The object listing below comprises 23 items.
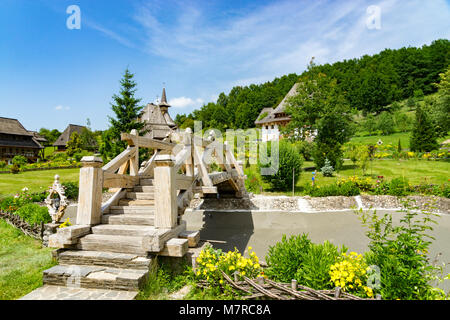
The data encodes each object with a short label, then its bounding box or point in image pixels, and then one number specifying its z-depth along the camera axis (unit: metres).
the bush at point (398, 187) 14.00
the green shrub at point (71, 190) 16.78
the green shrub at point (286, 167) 15.58
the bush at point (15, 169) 26.31
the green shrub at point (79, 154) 35.62
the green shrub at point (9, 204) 11.65
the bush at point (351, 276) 3.20
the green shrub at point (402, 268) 3.00
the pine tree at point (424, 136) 24.09
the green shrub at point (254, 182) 16.39
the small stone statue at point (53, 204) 7.18
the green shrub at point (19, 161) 29.98
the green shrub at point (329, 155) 19.05
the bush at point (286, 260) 3.87
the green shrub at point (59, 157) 36.54
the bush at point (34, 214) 8.25
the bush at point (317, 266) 3.46
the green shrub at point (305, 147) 23.91
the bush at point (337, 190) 14.43
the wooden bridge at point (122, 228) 3.53
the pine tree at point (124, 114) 20.89
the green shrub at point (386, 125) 39.19
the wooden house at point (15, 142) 36.82
